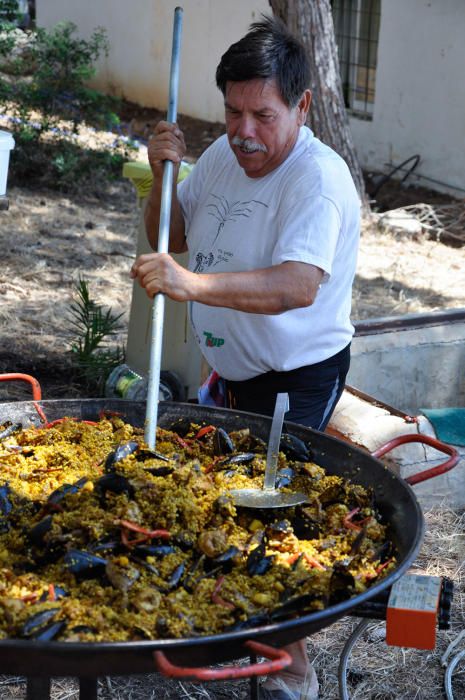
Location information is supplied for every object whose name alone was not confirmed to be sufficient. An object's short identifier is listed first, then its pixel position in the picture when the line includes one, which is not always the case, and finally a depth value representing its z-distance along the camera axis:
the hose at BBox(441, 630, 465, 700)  3.07
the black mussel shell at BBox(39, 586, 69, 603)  1.74
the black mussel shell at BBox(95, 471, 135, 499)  2.01
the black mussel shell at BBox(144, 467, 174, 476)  2.12
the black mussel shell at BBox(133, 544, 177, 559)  1.87
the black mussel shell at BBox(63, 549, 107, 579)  1.80
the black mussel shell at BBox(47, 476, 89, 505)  2.01
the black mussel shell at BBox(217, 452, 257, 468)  2.29
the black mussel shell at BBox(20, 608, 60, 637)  1.62
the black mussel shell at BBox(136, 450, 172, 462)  2.20
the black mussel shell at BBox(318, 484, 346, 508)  2.18
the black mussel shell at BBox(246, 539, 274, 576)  1.90
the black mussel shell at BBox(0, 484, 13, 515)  2.01
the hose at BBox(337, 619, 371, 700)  2.37
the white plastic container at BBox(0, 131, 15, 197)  4.71
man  2.44
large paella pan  1.55
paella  1.73
